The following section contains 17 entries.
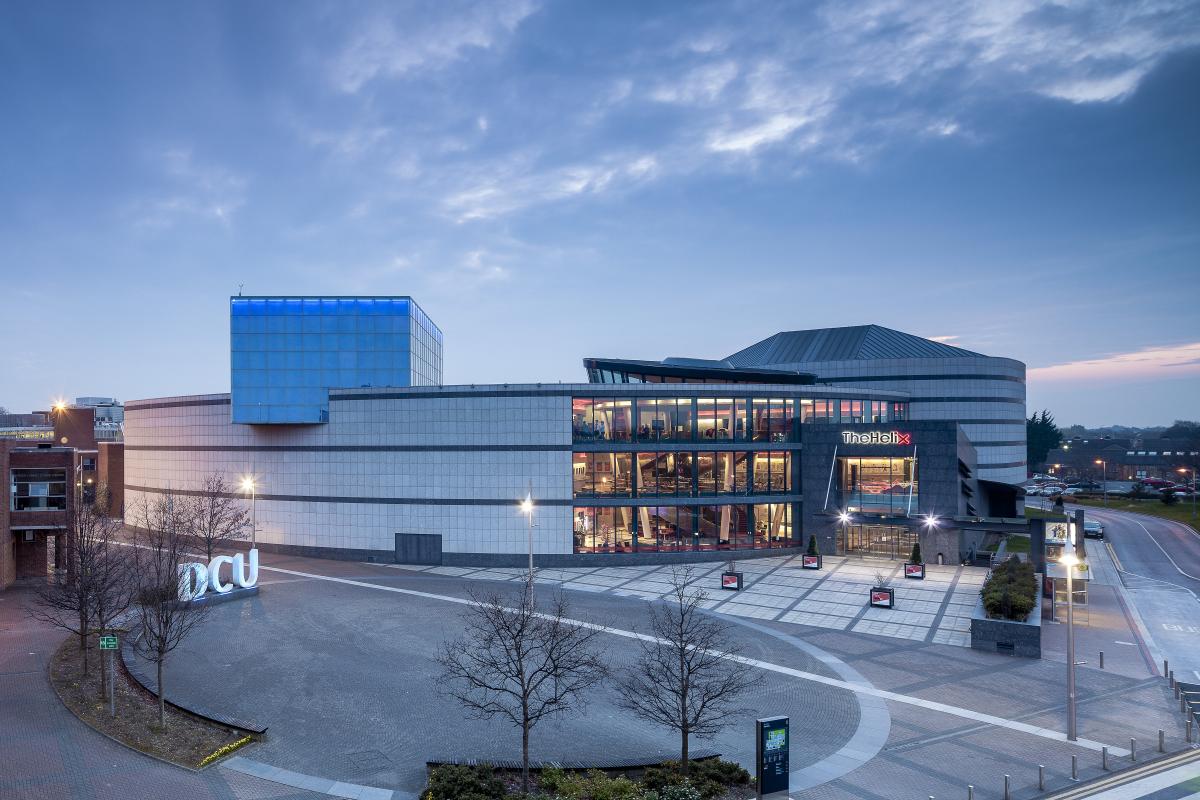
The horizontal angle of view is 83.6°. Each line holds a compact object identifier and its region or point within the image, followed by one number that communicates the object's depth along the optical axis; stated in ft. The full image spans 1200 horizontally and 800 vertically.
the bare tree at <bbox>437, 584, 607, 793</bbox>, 56.65
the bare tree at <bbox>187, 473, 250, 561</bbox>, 140.97
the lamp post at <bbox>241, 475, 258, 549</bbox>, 159.74
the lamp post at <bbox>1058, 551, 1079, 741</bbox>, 61.57
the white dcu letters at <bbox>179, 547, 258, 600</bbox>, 104.47
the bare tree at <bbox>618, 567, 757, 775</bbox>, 55.21
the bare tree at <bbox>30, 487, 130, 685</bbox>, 78.89
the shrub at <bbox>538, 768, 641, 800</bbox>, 50.80
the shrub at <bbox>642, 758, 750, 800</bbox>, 51.65
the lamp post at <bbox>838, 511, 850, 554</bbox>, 163.73
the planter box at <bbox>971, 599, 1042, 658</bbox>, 86.22
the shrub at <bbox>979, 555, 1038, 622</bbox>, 90.61
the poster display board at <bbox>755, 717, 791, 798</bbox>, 51.78
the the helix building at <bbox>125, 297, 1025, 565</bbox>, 156.04
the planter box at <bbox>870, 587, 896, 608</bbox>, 111.34
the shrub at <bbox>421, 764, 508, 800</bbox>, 50.08
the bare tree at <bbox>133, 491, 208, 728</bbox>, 67.62
